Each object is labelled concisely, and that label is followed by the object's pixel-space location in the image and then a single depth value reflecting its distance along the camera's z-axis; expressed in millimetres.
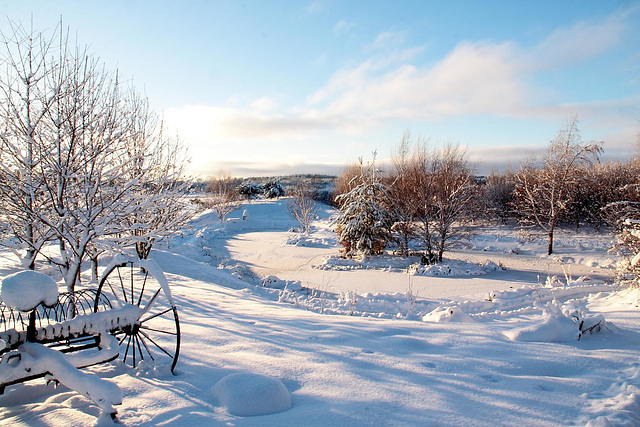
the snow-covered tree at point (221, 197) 34062
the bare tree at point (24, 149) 5070
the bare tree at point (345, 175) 31927
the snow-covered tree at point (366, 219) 16484
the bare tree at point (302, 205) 26781
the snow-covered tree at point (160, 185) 8117
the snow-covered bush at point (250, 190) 52781
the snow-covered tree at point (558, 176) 17438
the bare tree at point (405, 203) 16688
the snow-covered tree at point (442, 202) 15406
